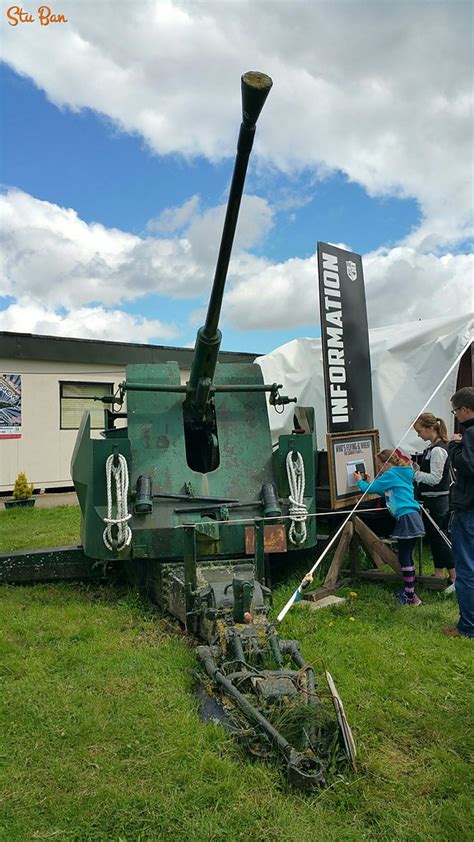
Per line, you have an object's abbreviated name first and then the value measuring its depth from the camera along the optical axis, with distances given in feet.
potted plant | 43.39
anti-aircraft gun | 16.79
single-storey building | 48.98
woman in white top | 20.02
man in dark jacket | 15.47
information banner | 22.70
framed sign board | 20.85
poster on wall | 48.78
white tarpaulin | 28.14
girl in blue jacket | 18.52
